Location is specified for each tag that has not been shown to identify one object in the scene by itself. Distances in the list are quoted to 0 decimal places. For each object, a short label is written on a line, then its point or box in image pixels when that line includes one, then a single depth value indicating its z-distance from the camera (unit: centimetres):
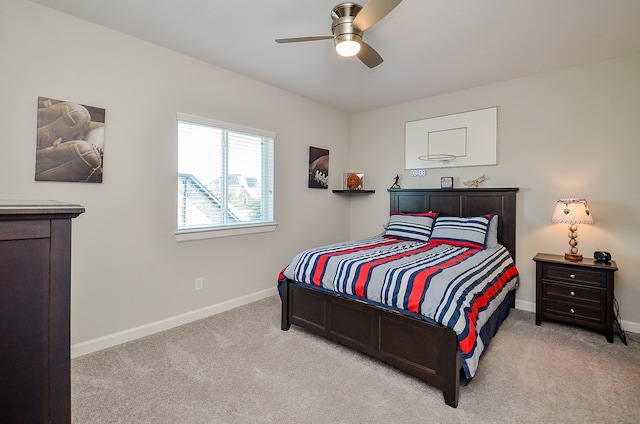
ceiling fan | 202
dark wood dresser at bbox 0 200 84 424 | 76
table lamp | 286
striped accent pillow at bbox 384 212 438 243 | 372
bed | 193
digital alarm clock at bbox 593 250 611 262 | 288
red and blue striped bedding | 195
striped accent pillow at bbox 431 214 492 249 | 333
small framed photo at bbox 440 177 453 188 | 397
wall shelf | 463
